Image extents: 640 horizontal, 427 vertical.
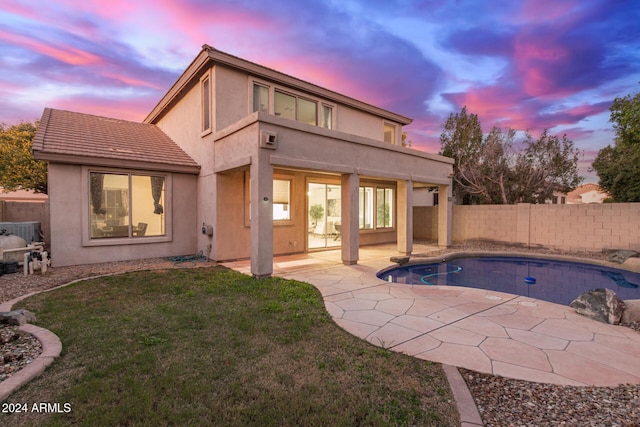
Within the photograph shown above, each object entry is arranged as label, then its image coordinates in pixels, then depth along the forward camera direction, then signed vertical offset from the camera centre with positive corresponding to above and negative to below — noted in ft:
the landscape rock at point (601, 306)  15.58 -5.41
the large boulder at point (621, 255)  30.78 -5.01
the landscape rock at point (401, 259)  30.90 -5.44
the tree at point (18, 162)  61.21 +10.05
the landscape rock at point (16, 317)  13.56 -5.18
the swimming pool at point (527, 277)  24.85 -6.82
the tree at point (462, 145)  65.51 +15.25
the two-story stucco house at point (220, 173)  25.53 +3.91
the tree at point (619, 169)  52.65 +7.96
